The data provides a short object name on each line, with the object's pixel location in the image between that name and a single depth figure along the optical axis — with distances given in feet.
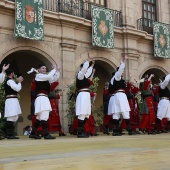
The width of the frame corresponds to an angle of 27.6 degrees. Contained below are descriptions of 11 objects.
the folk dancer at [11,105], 25.80
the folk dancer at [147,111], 30.48
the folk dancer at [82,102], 25.73
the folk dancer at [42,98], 24.04
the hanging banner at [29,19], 37.97
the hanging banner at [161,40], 52.50
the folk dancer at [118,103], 28.12
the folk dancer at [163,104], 31.91
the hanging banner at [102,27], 45.27
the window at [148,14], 53.88
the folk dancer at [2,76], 24.93
